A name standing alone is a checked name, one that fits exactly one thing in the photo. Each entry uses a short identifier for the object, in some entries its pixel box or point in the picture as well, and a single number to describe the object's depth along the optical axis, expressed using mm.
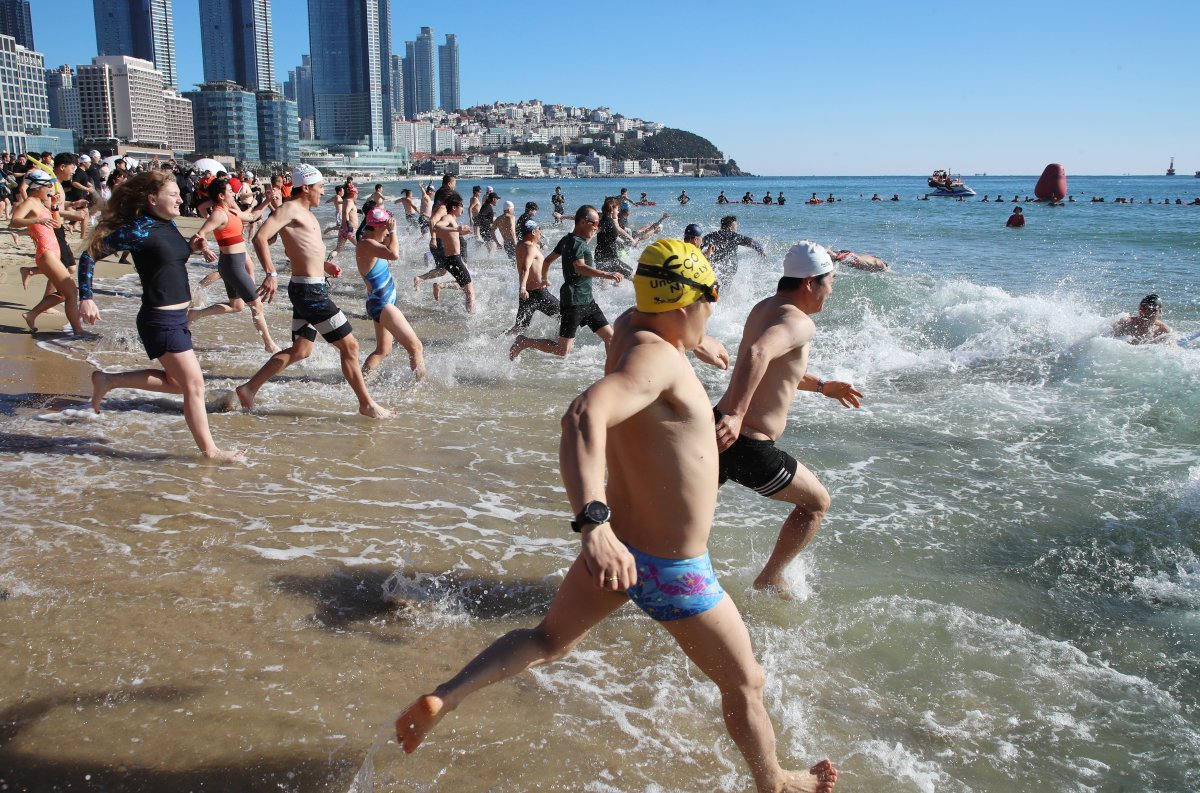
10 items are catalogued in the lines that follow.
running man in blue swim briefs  2354
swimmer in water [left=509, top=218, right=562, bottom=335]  9562
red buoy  51219
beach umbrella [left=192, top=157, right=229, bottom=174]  10258
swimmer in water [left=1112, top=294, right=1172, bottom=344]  9617
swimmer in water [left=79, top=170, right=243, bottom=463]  4980
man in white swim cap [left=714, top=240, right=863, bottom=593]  3773
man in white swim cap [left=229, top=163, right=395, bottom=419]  6496
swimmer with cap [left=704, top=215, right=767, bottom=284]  12328
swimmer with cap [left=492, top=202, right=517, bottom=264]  15922
